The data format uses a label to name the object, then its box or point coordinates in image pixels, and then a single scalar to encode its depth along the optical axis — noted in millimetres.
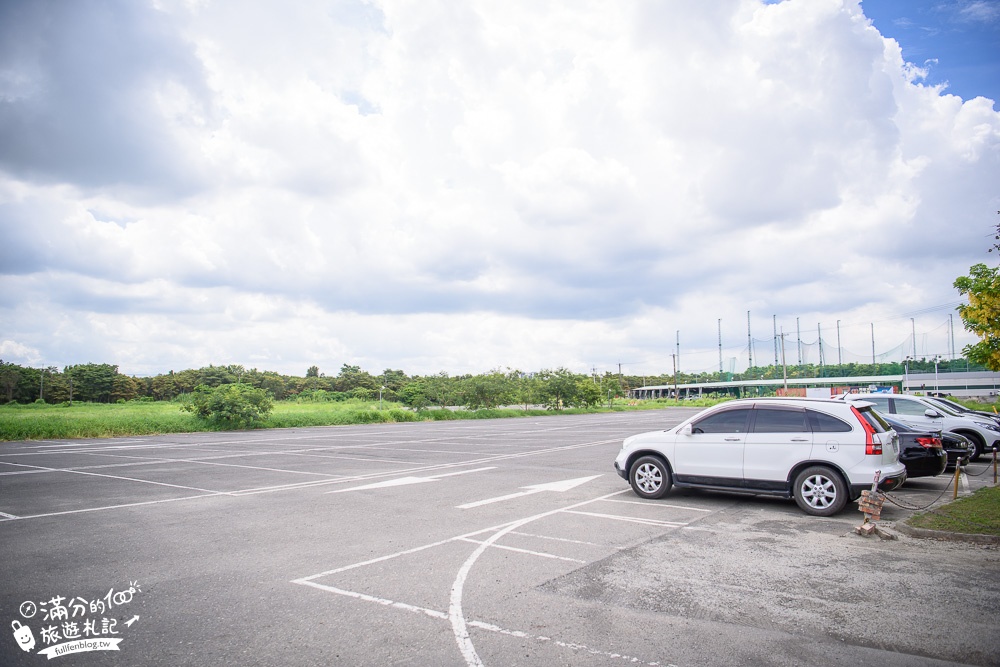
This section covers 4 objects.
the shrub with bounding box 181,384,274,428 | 35375
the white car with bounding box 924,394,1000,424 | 17438
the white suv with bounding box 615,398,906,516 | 8734
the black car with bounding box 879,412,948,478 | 11617
